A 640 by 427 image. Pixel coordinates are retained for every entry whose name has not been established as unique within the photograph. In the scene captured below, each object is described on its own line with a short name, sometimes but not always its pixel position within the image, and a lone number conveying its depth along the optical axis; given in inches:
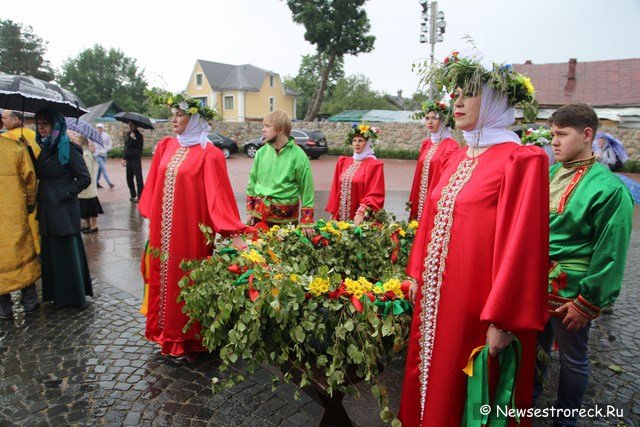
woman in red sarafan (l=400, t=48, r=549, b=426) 75.8
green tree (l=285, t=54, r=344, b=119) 2314.2
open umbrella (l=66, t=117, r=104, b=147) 354.9
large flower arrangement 87.2
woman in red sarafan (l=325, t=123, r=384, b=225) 195.9
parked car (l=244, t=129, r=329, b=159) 1007.6
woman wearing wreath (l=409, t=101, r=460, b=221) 213.2
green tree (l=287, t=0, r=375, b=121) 1302.9
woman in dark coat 185.2
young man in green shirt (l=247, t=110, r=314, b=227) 172.6
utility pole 673.6
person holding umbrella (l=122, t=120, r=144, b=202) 434.6
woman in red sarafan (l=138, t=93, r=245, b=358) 146.4
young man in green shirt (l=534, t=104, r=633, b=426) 97.1
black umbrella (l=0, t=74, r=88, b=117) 168.9
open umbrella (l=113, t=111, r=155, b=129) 444.8
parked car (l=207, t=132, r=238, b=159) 1033.2
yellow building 2086.6
